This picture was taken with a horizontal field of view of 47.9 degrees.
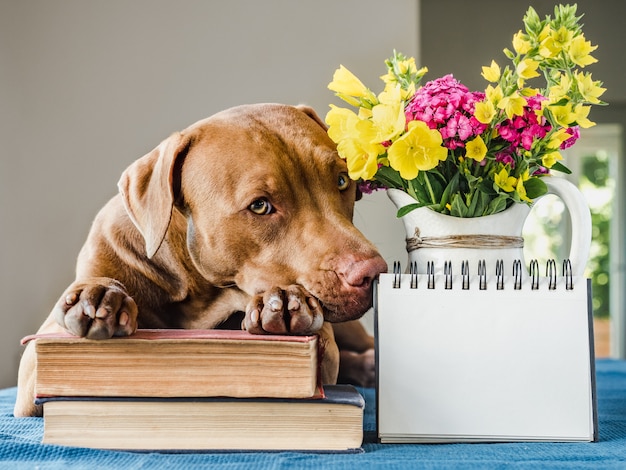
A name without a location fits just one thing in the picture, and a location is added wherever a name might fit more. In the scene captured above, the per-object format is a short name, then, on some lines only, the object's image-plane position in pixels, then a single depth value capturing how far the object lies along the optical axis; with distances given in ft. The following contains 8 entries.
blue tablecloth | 2.64
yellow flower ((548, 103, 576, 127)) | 3.22
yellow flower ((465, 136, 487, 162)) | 3.21
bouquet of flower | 3.20
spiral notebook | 3.05
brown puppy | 3.63
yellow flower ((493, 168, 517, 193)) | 3.24
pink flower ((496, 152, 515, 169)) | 3.35
